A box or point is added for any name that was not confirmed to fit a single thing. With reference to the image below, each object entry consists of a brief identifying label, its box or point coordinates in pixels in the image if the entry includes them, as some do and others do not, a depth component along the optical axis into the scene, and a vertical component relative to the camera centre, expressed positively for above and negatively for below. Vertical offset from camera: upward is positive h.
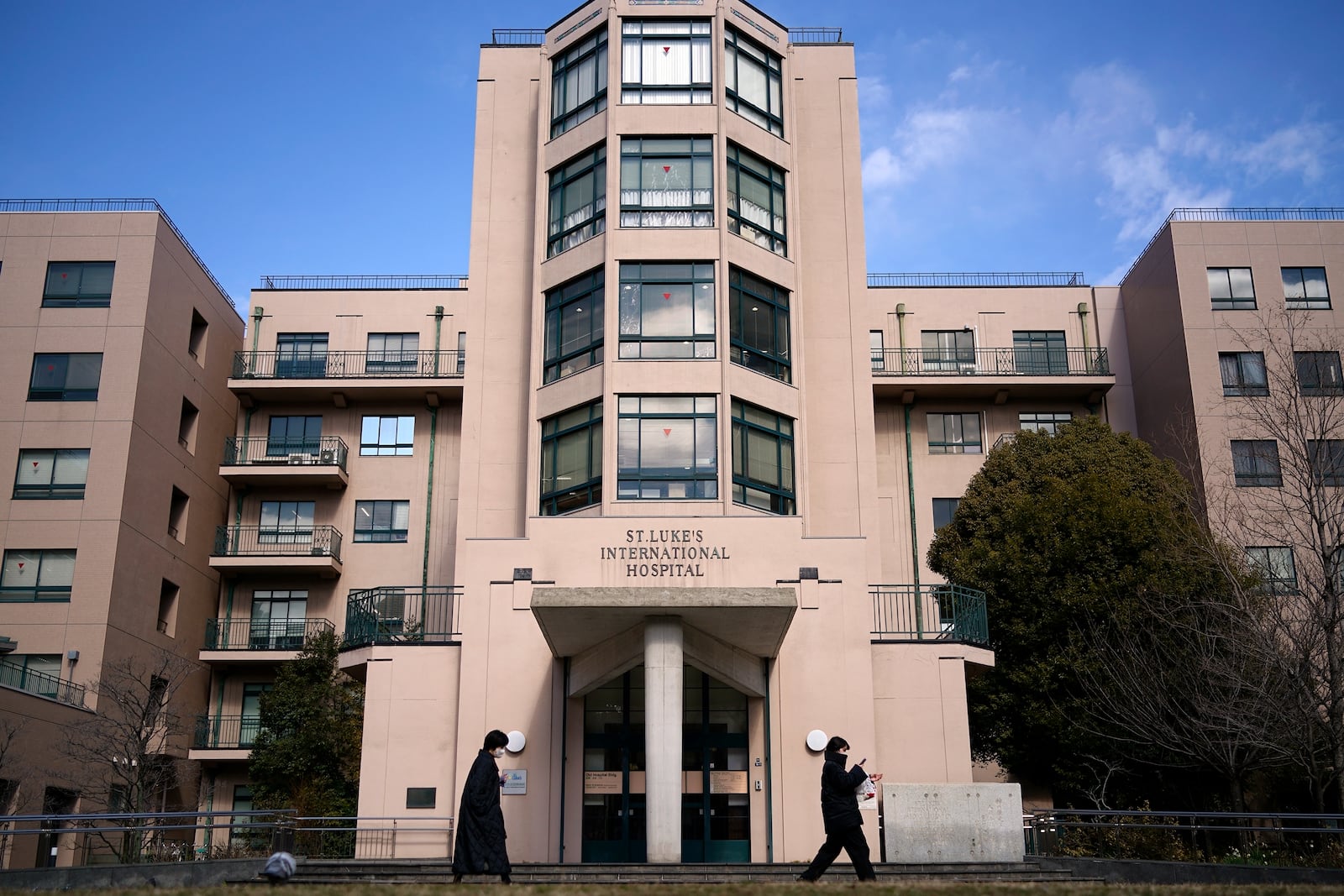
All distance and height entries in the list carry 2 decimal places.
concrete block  19.20 -0.39
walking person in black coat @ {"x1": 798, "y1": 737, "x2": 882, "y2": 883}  14.76 -0.24
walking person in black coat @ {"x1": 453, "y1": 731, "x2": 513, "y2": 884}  14.23 -0.27
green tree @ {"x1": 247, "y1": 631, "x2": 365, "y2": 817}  34.19 +1.59
